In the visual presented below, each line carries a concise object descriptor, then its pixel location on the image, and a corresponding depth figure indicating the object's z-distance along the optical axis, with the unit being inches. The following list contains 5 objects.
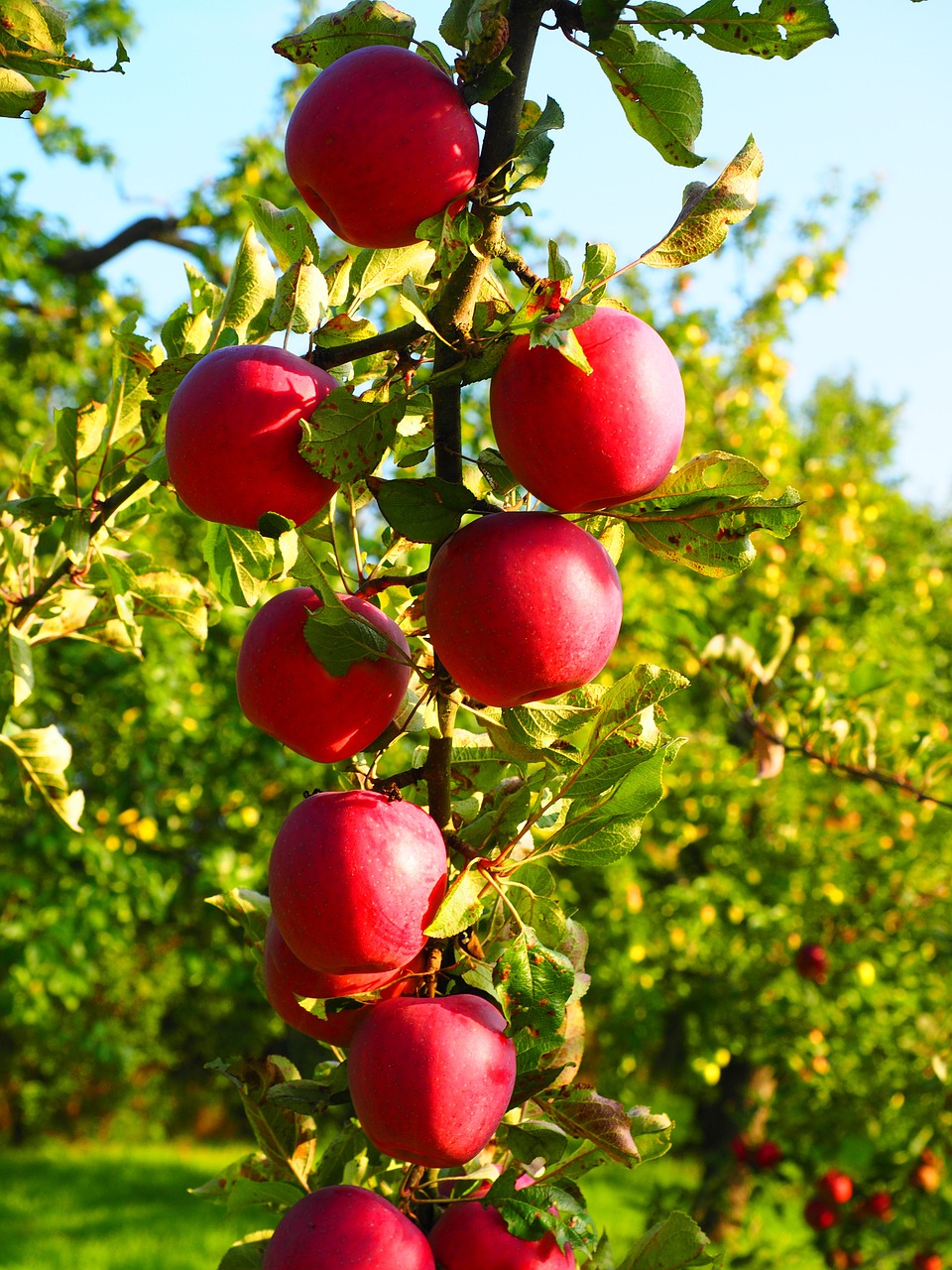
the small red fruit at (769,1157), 134.3
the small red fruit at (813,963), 130.3
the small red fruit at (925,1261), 116.8
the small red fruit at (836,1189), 124.6
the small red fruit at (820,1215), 123.4
